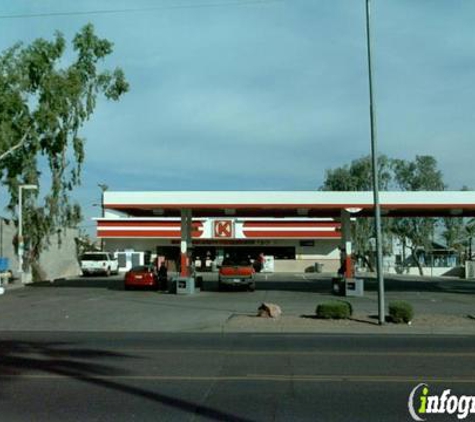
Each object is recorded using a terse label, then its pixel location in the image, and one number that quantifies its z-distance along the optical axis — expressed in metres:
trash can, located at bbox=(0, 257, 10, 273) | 39.78
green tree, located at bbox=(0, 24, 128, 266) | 33.94
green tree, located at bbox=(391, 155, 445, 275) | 65.38
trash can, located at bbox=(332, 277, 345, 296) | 33.78
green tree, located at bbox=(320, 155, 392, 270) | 65.81
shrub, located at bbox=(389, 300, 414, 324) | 19.88
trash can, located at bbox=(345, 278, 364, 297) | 32.88
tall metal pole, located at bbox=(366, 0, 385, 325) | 19.69
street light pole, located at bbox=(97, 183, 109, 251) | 86.35
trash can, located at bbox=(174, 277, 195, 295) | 33.94
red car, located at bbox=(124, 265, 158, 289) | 37.59
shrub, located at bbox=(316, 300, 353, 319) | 20.62
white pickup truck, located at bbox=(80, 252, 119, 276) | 56.09
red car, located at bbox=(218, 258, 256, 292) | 36.03
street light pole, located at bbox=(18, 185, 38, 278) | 41.51
